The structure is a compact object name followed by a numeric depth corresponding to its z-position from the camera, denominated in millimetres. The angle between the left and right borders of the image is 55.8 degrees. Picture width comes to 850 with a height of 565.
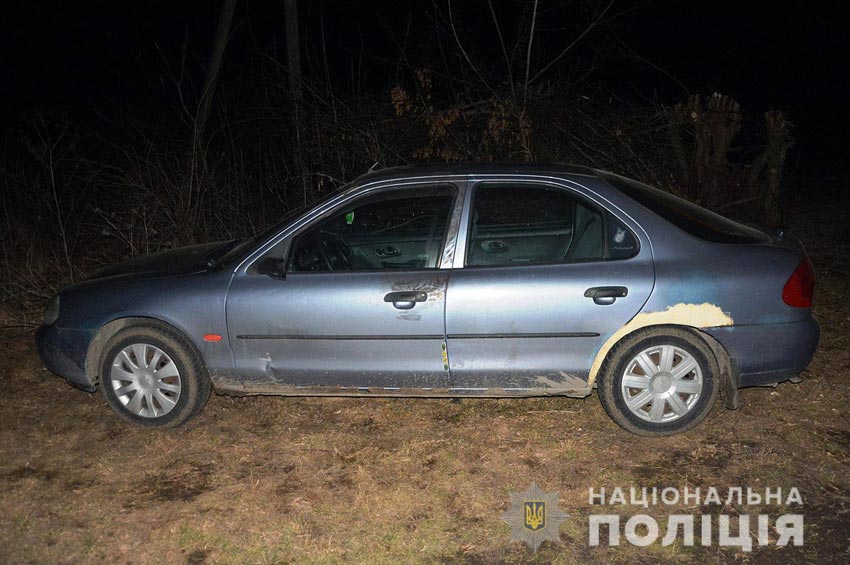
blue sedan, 4523
